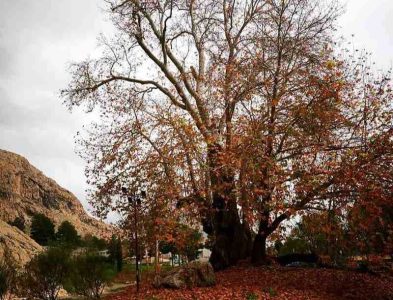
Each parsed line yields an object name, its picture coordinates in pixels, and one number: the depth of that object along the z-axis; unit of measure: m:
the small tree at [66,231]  76.00
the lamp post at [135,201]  15.51
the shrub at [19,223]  85.81
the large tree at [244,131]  12.98
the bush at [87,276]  13.55
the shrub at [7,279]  14.69
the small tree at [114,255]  41.43
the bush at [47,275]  13.89
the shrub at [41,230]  76.42
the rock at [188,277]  12.69
